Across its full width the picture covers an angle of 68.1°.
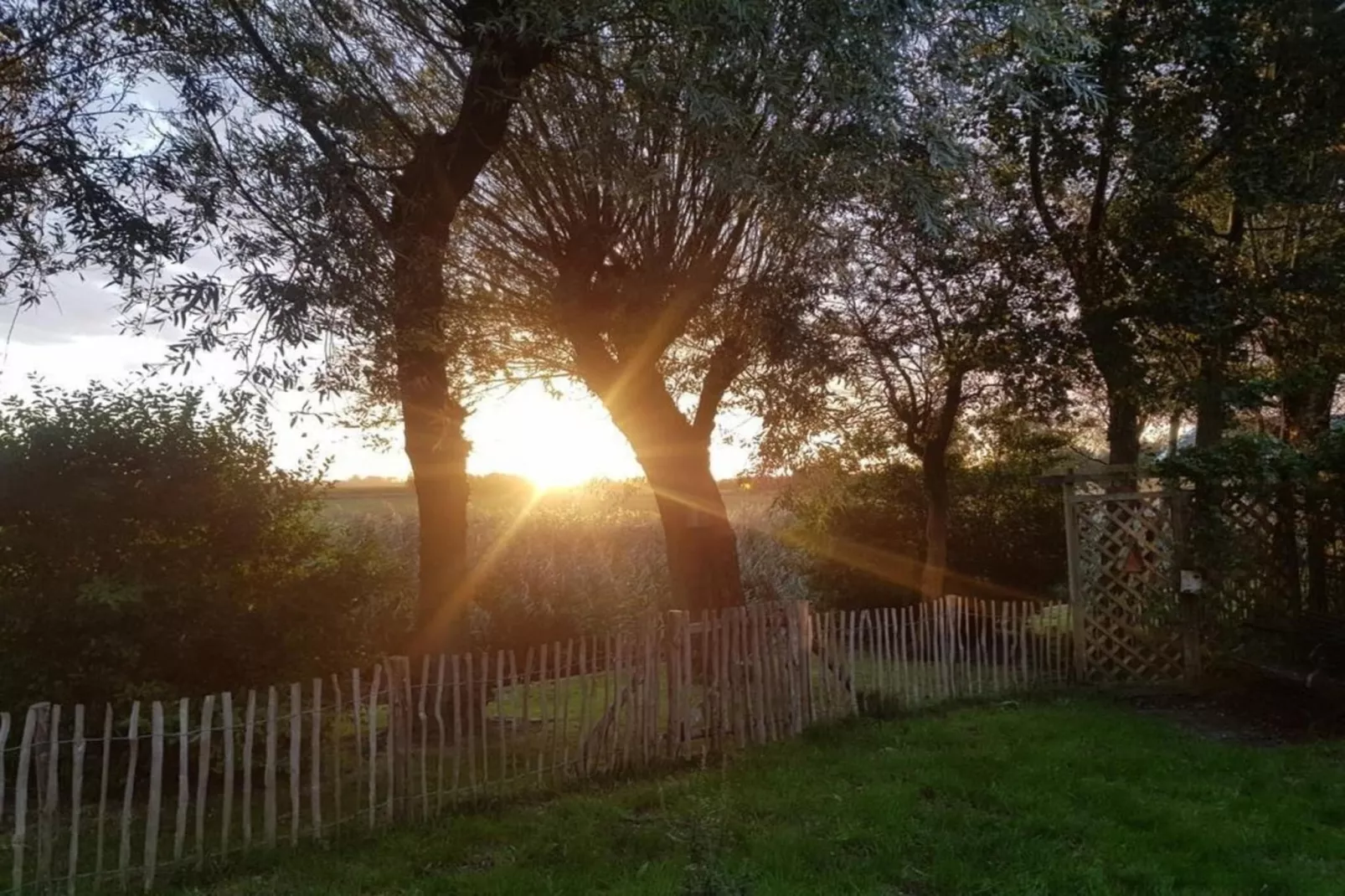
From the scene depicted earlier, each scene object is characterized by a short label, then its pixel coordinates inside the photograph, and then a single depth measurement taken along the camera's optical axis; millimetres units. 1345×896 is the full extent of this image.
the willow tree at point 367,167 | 6395
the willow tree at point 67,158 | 6293
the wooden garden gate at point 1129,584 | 10414
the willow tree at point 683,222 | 6207
